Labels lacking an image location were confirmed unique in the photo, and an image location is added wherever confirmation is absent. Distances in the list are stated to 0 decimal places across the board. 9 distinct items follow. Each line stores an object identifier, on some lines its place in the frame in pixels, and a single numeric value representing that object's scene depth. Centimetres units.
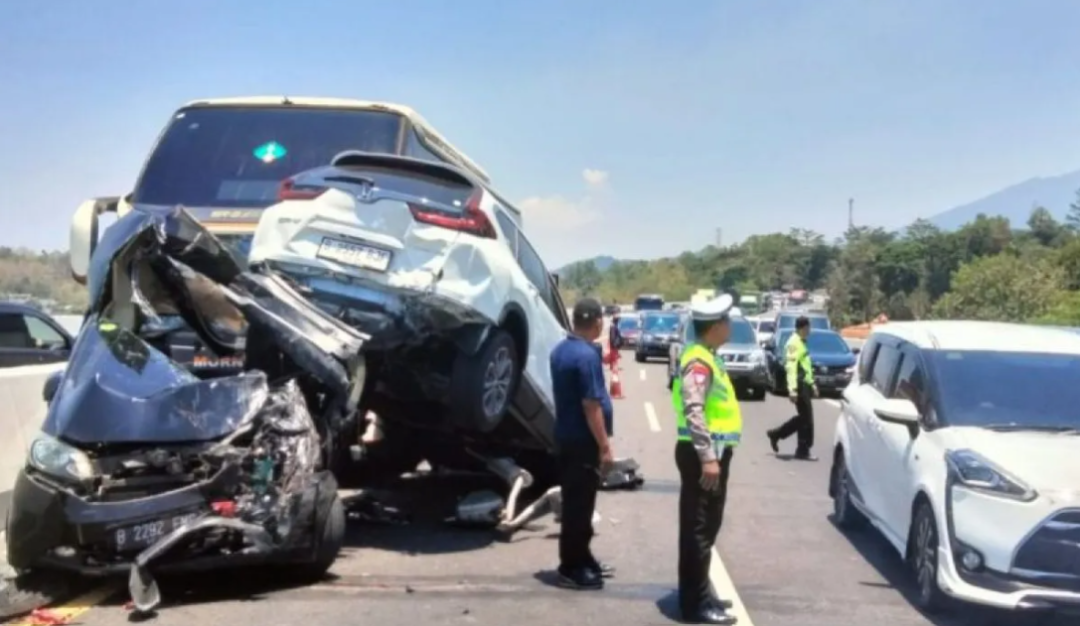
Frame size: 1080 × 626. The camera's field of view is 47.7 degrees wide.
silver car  2466
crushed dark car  683
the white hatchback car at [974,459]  664
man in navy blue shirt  779
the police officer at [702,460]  700
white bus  1144
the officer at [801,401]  1491
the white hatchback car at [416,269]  844
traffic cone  2419
